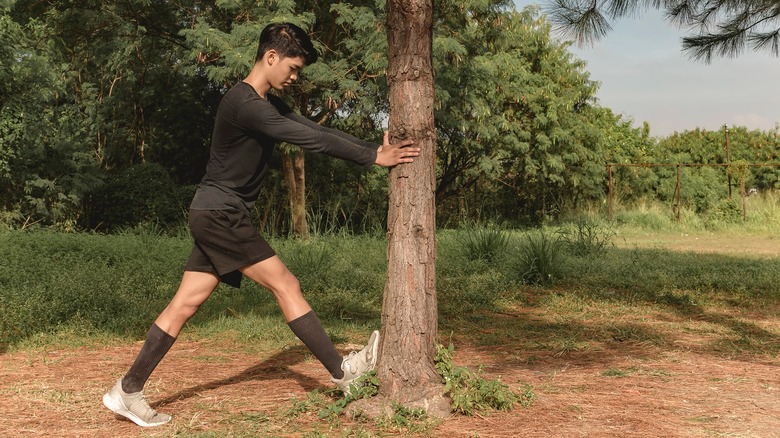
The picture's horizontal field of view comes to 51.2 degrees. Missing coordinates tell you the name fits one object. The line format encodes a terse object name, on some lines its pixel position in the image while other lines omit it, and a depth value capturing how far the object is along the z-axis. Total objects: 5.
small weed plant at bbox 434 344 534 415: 4.34
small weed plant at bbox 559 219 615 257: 12.20
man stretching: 4.25
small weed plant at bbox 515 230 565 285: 9.81
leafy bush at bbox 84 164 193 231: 17.02
